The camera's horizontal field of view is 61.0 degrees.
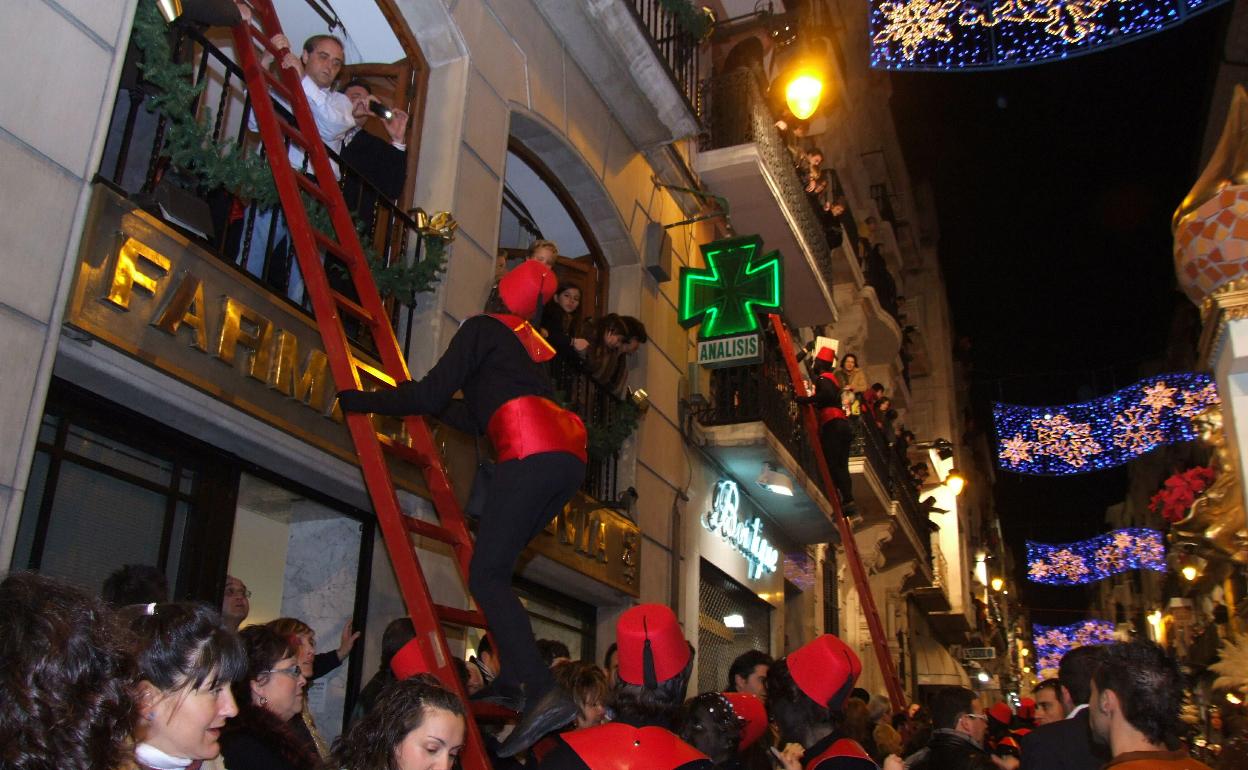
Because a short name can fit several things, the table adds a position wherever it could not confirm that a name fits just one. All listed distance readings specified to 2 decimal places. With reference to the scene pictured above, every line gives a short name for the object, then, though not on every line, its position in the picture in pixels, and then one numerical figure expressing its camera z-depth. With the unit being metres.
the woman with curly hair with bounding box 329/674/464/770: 3.17
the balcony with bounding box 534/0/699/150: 9.44
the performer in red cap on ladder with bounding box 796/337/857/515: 12.48
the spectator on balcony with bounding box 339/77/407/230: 7.04
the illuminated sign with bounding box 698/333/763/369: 11.12
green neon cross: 11.31
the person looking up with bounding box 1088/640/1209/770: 3.91
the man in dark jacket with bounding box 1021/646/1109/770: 4.80
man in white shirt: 6.89
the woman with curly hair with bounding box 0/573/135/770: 1.61
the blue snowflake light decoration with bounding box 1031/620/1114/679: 38.53
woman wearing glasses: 3.49
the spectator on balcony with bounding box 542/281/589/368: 8.76
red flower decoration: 11.25
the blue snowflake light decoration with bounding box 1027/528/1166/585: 26.47
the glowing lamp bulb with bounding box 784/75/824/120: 13.58
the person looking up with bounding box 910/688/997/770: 5.47
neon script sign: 12.23
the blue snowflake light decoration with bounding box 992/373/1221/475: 18.61
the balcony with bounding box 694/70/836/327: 12.68
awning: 29.57
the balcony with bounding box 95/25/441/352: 5.15
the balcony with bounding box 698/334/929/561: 11.89
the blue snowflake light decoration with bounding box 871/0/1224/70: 9.06
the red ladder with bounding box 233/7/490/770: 4.42
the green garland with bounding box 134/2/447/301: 5.08
